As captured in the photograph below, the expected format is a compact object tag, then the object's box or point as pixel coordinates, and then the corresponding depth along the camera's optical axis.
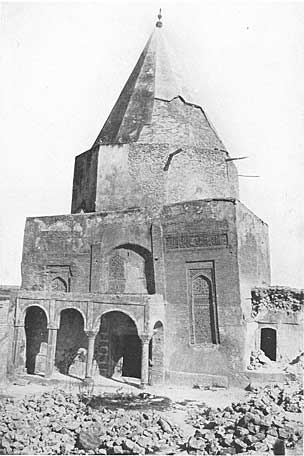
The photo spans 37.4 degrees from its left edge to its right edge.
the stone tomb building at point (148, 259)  16.59
